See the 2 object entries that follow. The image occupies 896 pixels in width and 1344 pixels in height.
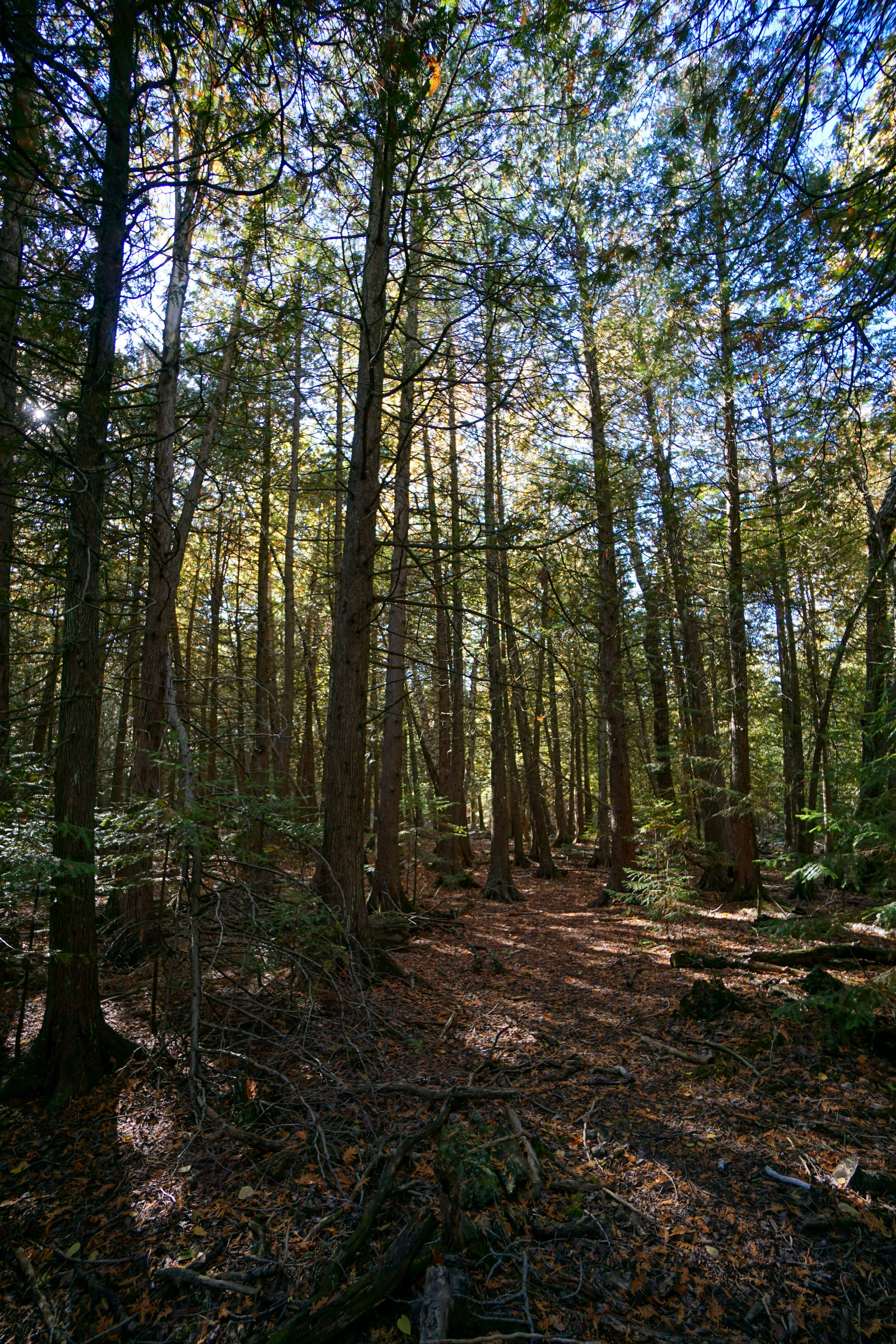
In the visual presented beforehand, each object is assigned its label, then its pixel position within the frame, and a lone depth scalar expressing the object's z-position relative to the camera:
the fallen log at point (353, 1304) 2.37
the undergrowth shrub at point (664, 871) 8.54
